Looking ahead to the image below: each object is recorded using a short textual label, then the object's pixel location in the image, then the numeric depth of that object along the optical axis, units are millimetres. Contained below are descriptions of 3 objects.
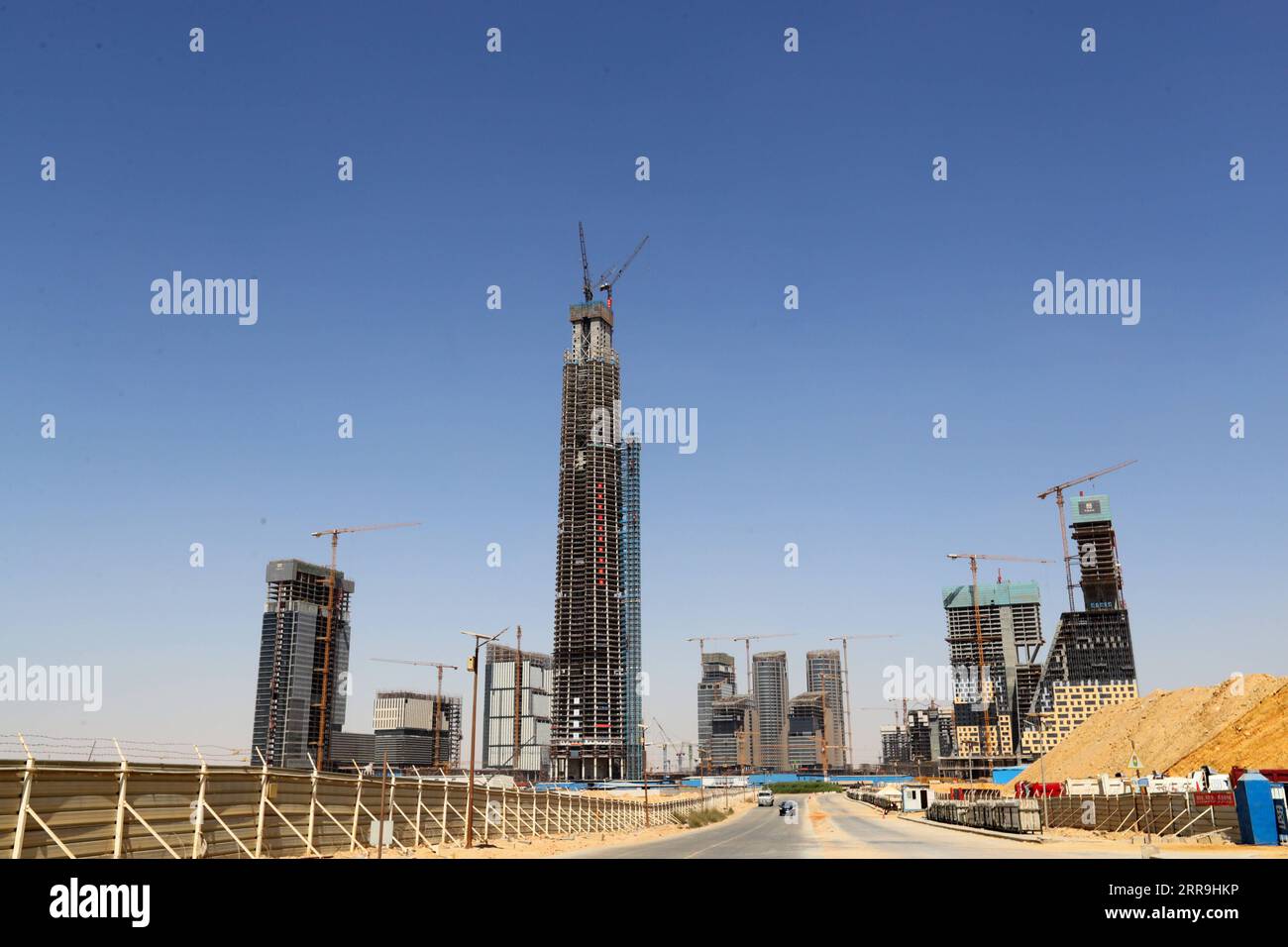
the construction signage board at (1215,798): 51469
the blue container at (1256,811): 43844
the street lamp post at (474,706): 49781
